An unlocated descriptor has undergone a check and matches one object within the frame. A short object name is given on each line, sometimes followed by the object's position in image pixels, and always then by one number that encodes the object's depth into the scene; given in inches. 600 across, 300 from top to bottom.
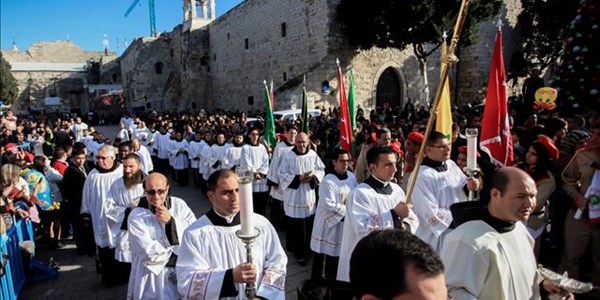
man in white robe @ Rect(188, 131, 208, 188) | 415.5
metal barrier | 160.1
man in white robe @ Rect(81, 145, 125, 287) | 193.6
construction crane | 1878.7
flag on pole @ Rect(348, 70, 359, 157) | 292.8
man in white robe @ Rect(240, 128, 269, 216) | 295.0
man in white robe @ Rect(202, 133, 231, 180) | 350.3
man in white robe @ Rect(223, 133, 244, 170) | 324.2
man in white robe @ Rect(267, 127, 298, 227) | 251.9
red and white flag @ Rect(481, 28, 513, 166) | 158.4
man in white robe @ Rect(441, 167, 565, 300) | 83.6
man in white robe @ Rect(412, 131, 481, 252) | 149.7
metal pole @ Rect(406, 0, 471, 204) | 107.7
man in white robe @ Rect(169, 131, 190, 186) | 434.9
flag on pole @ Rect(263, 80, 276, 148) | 347.9
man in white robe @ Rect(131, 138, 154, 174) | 294.7
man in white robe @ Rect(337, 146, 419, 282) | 137.7
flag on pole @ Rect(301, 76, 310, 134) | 309.4
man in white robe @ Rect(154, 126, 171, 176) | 461.1
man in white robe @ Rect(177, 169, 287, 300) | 100.4
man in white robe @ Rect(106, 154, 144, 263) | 176.4
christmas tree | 323.6
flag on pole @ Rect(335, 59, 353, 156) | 246.4
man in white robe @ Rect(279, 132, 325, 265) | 225.8
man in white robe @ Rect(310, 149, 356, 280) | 178.2
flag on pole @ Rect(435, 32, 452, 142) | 179.5
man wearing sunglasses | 128.0
